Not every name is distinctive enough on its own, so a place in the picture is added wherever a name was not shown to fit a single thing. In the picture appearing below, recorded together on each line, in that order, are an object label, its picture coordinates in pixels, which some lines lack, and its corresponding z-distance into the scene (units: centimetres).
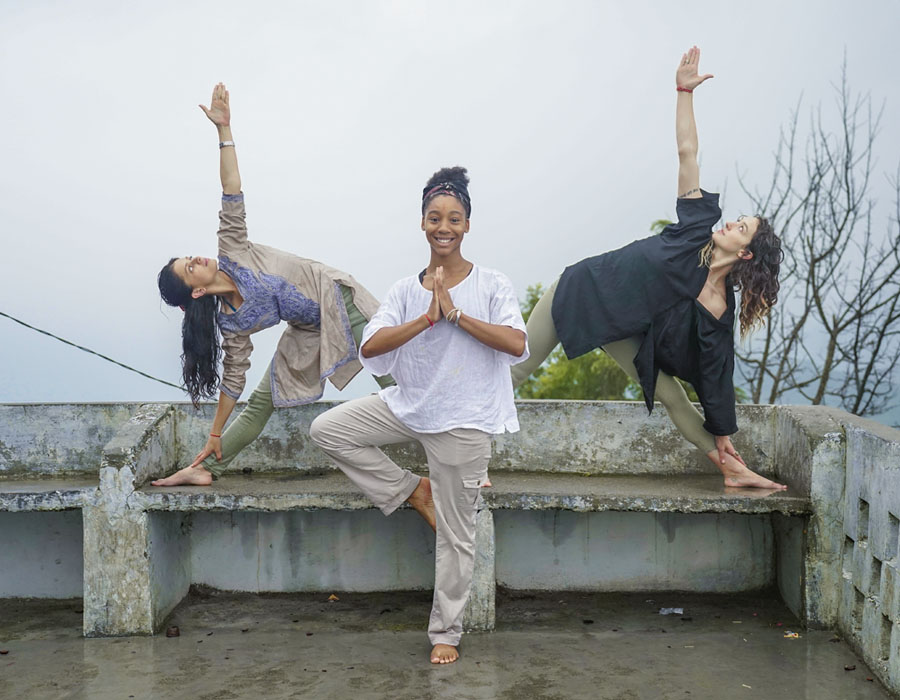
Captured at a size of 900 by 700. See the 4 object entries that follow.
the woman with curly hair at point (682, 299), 453
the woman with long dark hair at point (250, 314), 463
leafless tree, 1144
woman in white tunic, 375
